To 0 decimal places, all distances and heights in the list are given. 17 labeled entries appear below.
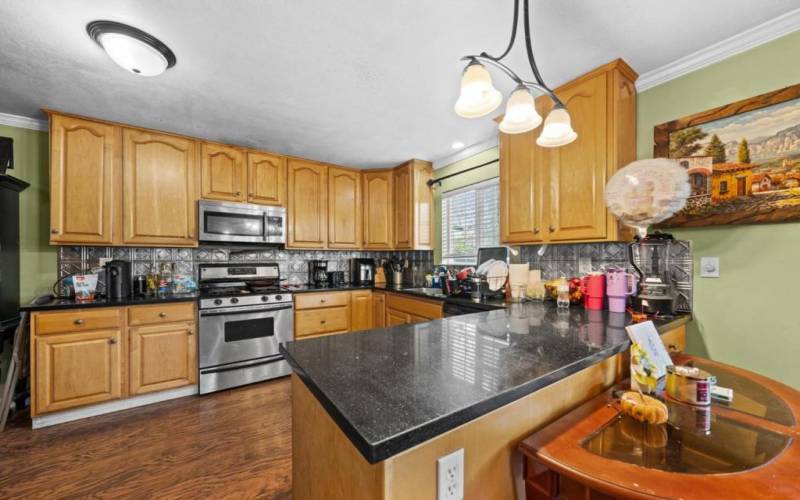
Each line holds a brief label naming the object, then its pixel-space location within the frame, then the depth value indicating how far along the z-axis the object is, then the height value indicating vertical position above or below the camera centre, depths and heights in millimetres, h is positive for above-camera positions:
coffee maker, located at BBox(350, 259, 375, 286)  3883 -281
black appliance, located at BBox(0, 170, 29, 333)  2195 -4
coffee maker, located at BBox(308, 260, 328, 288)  3717 -270
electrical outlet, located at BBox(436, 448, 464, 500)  619 -466
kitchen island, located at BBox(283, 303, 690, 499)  575 -332
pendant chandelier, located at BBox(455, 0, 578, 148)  1110 +557
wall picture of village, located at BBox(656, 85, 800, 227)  1443 +425
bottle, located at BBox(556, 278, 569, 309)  1884 -288
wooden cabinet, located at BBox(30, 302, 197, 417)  2115 -775
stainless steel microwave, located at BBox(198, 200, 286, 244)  2863 +271
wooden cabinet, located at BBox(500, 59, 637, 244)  1812 +552
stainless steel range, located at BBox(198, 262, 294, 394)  2654 -708
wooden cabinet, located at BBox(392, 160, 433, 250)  3535 +487
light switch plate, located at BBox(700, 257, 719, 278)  1670 -99
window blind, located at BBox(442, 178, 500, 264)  2982 +298
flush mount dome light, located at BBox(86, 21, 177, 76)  1476 +1023
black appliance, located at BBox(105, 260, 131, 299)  2490 -238
